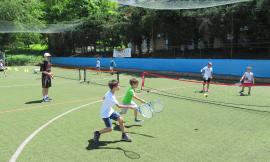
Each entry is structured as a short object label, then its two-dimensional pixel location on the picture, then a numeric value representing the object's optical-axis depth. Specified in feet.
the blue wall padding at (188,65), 51.90
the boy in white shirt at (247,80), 36.41
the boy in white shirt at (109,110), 17.01
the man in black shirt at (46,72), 30.66
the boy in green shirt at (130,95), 20.04
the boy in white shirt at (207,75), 39.25
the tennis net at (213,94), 29.75
